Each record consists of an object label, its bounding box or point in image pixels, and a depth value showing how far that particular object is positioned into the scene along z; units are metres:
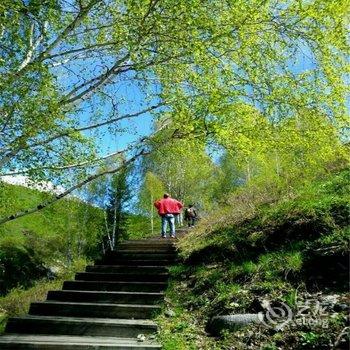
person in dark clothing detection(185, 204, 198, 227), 23.30
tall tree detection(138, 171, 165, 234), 41.25
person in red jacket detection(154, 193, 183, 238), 16.75
